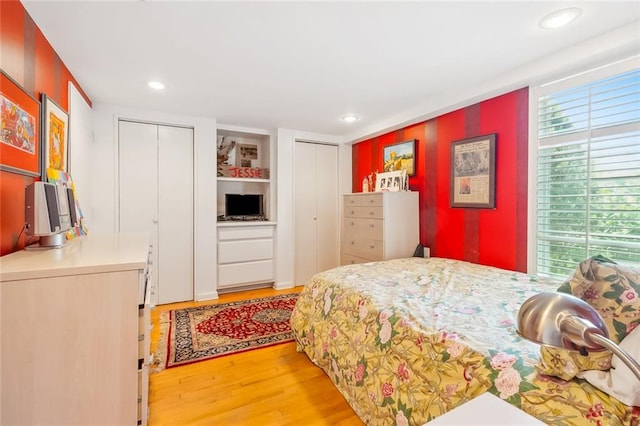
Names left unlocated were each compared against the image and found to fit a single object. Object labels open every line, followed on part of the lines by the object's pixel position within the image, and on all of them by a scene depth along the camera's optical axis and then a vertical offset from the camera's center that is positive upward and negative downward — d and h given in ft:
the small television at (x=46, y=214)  5.08 -0.09
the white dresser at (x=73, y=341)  3.52 -1.68
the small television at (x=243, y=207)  13.74 +0.11
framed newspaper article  8.63 +1.16
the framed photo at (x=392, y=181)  11.28 +1.14
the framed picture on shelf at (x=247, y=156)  14.60 +2.69
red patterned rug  7.76 -3.74
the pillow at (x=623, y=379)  2.60 -1.55
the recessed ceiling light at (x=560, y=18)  5.27 +3.55
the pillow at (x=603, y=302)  2.84 -0.93
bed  3.09 -1.92
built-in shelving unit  12.82 -0.54
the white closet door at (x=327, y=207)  14.74 +0.13
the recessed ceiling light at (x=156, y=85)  8.46 +3.64
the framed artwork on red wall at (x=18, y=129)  4.67 +1.39
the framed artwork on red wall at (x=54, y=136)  6.12 +1.65
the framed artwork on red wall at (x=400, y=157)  11.34 +2.15
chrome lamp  1.69 -0.68
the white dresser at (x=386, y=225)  10.59 -0.57
